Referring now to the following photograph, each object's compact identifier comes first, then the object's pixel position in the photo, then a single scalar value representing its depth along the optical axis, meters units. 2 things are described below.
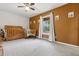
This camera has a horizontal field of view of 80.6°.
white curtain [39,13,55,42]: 1.93
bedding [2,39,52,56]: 1.33
